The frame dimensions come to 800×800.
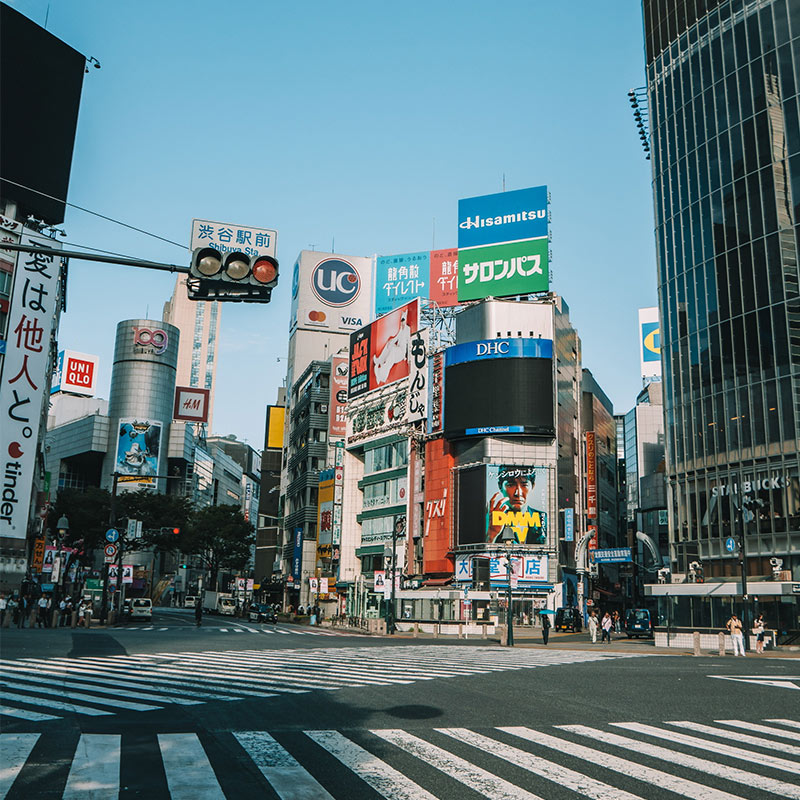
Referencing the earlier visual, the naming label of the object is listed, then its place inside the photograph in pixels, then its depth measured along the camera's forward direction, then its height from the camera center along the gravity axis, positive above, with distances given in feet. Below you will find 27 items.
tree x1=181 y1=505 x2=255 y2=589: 318.45 +19.20
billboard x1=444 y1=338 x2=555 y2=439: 234.17 +56.50
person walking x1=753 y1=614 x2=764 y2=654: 123.85 -5.65
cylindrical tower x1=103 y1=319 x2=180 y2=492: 473.26 +121.86
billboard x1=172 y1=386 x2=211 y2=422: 527.40 +113.92
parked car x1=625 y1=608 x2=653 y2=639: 187.21 -6.62
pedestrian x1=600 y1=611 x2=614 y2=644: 153.79 -6.14
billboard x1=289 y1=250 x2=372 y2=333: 413.59 +147.82
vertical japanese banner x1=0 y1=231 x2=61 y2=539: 172.24 +43.38
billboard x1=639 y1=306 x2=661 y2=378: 378.73 +114.79
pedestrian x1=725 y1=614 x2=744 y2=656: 113.80 -5.79
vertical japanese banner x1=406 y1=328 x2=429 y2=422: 253.65 +64.57
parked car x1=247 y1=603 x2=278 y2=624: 222.07 -7.22
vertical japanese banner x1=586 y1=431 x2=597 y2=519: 280.72 +37.24
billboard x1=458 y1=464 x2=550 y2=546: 227.61 +23.70
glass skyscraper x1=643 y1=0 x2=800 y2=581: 177.99 +74.62
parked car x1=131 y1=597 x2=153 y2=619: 195.42 -5.81
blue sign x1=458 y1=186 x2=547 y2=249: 247.09 +112.11
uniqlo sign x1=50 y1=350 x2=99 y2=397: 495.41 +125.06
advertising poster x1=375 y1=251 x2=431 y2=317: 339.77 +125.68
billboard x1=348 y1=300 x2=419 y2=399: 262.47 +78.89
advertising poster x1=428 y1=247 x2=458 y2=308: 336.70 +126.08
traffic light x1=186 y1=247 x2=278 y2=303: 30.96 +11.49
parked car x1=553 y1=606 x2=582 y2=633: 209.56 -7.30
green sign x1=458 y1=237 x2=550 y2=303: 246.27 +96.14
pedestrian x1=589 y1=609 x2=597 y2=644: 152.66 -6.13
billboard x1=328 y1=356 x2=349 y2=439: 322.14 +72.90
